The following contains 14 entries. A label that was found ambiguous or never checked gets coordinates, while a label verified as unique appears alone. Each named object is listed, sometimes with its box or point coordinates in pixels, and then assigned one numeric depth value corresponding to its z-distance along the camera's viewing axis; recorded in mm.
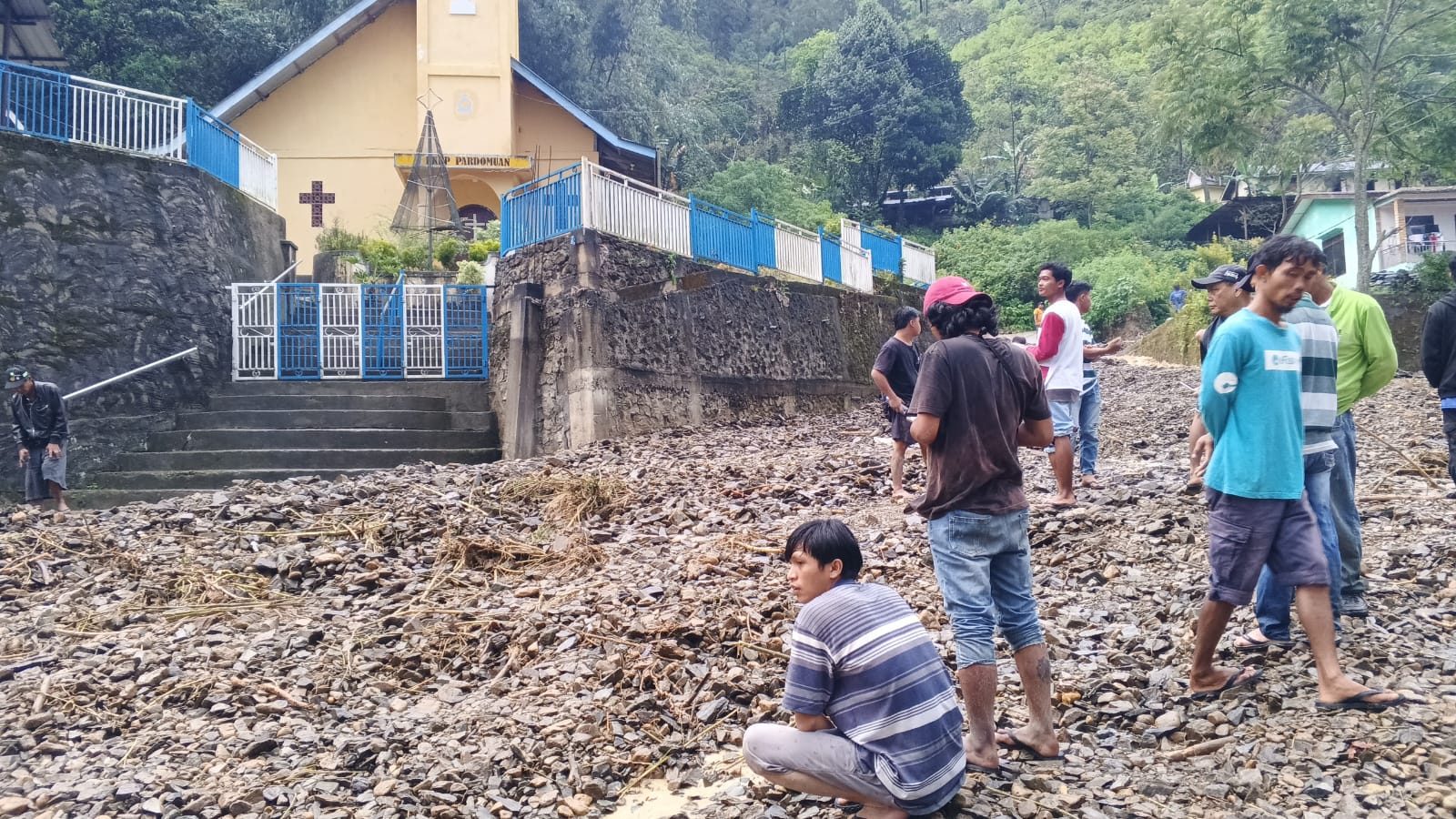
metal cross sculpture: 23125
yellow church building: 22703
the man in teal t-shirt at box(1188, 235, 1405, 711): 3494
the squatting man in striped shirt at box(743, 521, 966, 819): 2912
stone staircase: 11188
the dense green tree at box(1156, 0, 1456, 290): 20453
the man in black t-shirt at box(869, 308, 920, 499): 7777
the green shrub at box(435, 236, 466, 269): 16953
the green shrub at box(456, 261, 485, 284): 15156
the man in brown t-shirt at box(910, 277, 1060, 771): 3320
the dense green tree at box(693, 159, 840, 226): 27797
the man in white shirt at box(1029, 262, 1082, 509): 6520
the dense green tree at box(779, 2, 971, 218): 36812
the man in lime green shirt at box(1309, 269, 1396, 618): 4230
